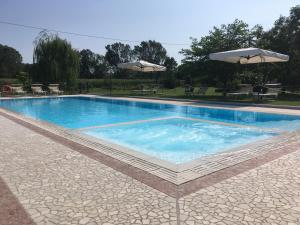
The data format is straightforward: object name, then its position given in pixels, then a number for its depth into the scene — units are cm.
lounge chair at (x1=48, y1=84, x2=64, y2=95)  2316
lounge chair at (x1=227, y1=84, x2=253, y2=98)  1659
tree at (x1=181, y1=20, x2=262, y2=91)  1908
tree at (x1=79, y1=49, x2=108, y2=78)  6133
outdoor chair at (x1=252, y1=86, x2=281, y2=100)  1508
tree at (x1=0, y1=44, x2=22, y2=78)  5572
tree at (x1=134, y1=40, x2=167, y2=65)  7719
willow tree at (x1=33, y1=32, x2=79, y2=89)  2458
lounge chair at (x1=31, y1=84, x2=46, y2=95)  2242
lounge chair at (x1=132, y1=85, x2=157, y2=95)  2282
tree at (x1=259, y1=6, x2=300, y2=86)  1869
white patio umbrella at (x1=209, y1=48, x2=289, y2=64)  1355
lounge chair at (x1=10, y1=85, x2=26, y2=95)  2208
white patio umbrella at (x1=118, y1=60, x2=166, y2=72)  2238
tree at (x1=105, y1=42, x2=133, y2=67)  7394
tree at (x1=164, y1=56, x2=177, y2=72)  6097
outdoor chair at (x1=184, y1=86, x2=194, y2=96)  2064
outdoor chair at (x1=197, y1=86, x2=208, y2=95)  2038
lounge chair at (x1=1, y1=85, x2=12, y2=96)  2195
